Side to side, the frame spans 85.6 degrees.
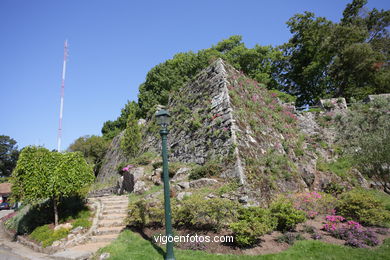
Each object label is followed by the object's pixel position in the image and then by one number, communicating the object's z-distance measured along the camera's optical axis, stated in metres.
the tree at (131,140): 18.50
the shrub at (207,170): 9.50
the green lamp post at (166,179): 5.02
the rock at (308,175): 11.32
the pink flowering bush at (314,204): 8.44
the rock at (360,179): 11.86
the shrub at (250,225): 5.62
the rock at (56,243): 7.27
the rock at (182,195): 8.30
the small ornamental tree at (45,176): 8.34
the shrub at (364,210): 7.07
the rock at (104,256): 5.71
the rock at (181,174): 10.61
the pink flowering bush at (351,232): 5.77
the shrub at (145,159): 14.16
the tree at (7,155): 57.25
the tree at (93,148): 32.03
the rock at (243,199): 7.73
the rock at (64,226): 8.17
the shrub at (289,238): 6.12
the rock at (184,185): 9.30
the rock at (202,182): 8.89
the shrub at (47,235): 7.53
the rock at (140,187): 11.31
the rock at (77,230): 7.98
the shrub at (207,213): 6.50
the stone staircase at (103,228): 6.34
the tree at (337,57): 22.70
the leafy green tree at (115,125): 38.25
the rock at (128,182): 12.90
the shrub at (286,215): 6.71
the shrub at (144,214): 7.31
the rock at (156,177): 11.56
